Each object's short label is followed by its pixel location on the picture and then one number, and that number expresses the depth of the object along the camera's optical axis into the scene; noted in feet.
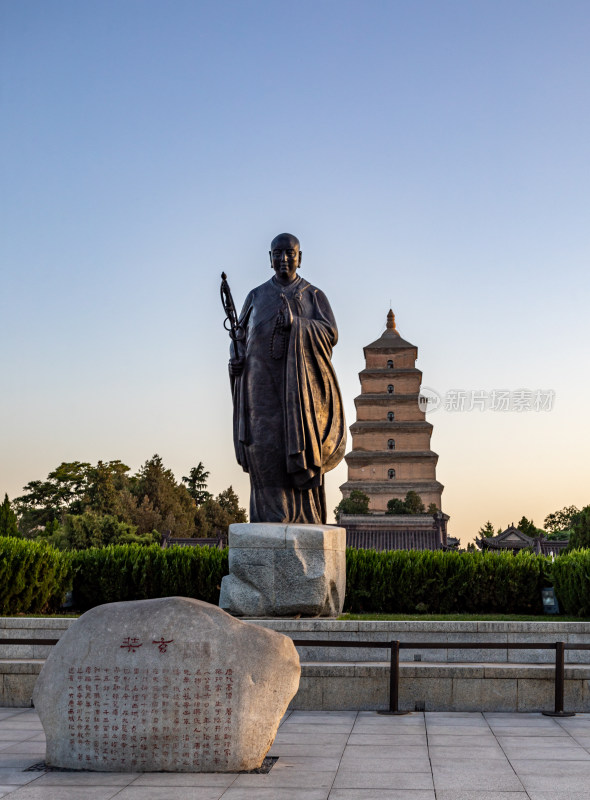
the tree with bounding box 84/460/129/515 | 141.28
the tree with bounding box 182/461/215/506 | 201.98
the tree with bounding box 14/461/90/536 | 156.15
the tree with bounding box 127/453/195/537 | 139.74
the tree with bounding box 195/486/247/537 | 156.25
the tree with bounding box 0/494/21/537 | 84.61
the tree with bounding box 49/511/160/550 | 101.04
